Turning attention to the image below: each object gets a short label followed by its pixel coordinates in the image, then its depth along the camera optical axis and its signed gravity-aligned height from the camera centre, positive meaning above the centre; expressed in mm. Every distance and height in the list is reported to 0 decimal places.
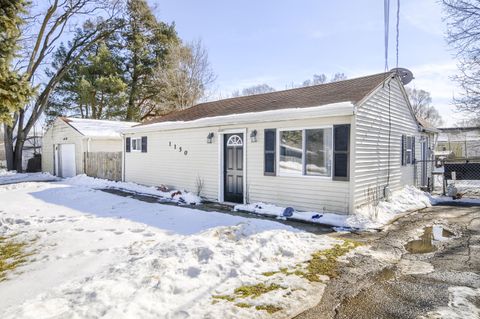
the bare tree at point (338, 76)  37300 +9452
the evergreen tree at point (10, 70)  5651 +1569
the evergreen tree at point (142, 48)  24641 +8684
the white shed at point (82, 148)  15688 +363
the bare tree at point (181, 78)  25125 +6362
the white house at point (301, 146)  7301 +198
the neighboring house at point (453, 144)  29125 +867
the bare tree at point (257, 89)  41716 +9089
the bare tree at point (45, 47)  21141 +7784
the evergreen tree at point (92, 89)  23203 +5066
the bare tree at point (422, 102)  42125 +7182
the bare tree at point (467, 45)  10742 +3886
